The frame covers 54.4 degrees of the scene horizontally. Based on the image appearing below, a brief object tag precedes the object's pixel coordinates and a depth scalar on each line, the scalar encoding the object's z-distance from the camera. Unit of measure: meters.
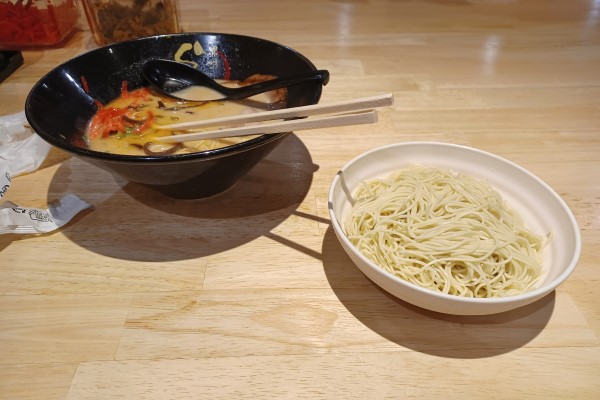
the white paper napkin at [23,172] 0.43
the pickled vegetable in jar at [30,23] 0.72
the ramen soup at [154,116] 0.45
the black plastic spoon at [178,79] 0.51
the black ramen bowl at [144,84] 0.38
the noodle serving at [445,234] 0.38
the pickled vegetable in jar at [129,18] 0.70
